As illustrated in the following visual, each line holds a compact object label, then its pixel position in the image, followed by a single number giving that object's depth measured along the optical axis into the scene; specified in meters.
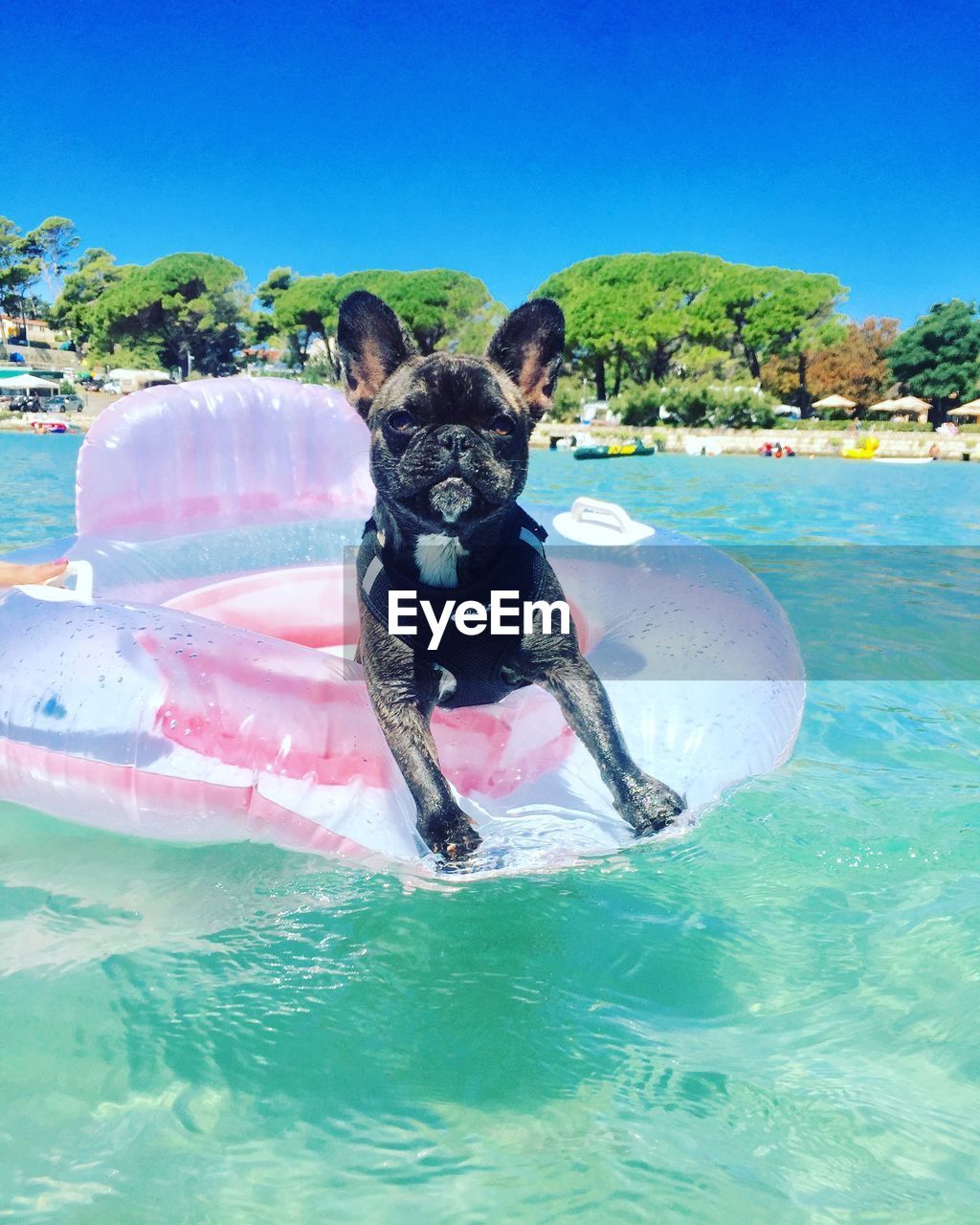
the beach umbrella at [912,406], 42.97
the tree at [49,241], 73.12
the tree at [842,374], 49.44
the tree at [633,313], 46.69
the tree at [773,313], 45.75
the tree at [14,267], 68.12
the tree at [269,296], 59.66
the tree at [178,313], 56.91
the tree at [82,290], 62.41
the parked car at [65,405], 45.84
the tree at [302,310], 56.41
